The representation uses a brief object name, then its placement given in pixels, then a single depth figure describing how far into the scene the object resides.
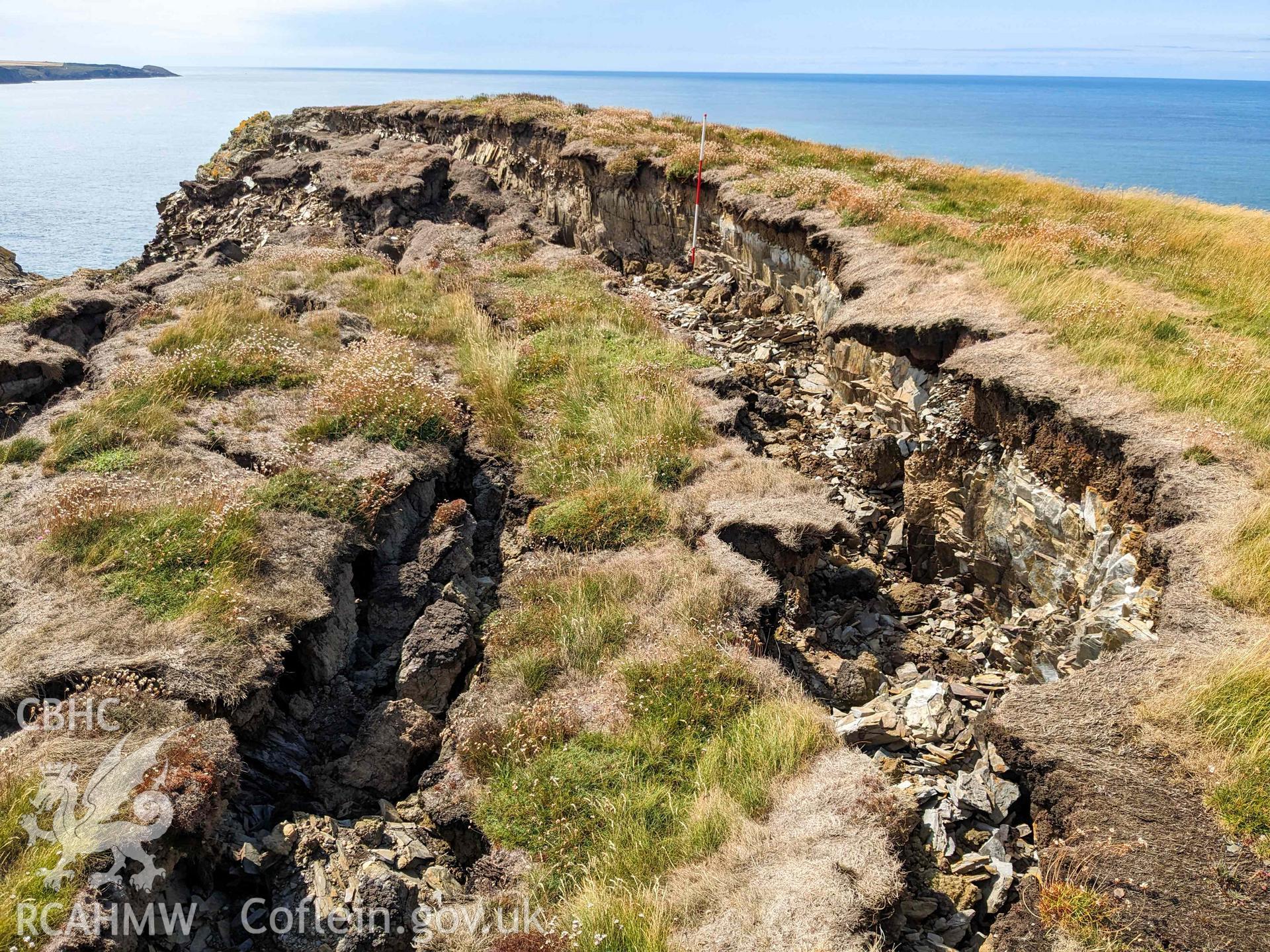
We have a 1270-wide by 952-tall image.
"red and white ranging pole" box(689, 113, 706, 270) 19.94
